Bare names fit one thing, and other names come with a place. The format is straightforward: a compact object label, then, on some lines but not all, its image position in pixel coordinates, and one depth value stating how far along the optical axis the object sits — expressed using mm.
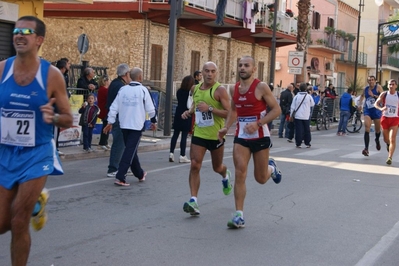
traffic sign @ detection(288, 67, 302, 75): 30578
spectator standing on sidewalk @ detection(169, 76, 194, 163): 14172
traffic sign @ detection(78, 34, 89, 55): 20312
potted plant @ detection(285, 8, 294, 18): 39344
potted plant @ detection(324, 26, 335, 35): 51625
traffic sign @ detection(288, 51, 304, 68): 30608
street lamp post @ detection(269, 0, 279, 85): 29112
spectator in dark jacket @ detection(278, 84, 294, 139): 23422
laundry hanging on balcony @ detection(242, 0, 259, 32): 33031
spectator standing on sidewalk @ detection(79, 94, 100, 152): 15367
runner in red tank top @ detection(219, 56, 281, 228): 7871
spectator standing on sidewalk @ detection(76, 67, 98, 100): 16328
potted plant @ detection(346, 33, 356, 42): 56447
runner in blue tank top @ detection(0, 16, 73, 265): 4977
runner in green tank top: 8711
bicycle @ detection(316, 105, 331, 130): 30578
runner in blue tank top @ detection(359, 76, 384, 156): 16516
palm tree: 33469
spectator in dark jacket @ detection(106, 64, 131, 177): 11734
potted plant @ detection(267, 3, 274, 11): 36125
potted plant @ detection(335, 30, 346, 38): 53969
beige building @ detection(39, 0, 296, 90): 27172
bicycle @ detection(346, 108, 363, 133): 28859
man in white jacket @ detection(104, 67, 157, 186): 10828
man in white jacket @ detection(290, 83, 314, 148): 20062
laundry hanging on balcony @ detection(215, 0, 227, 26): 29500
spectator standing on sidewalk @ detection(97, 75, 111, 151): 15938
